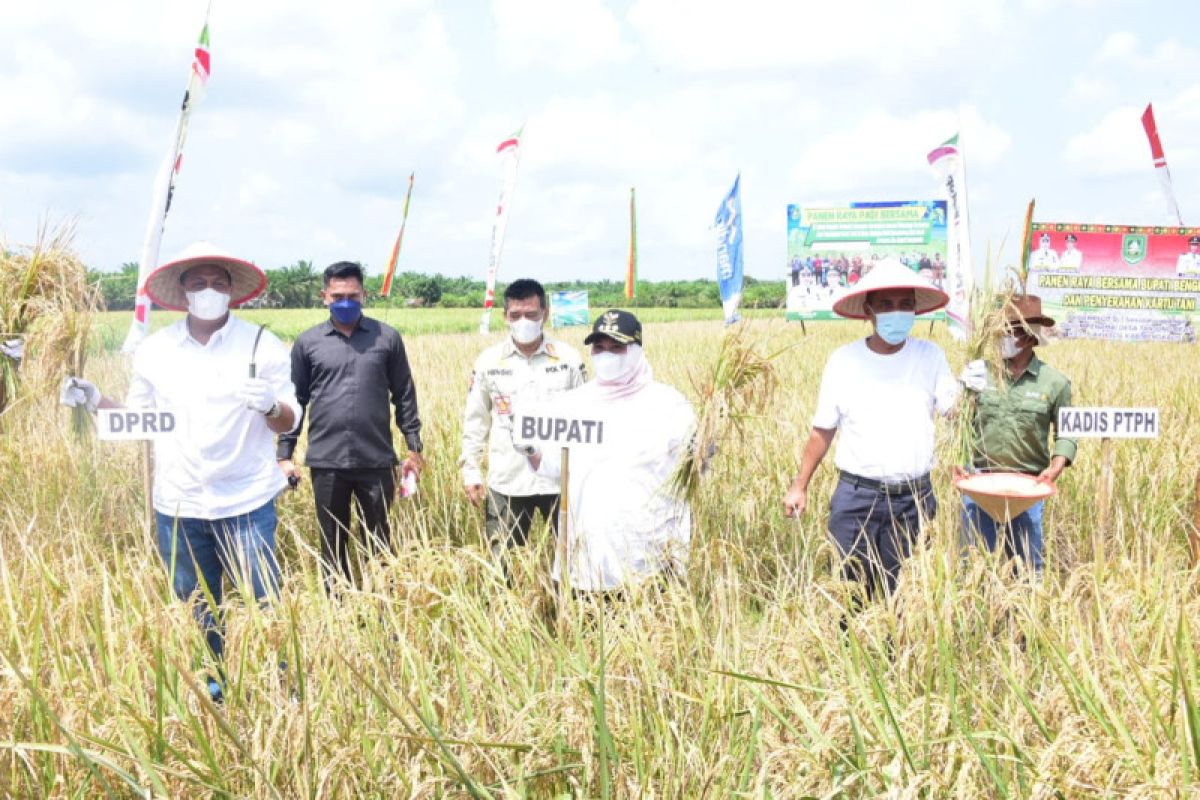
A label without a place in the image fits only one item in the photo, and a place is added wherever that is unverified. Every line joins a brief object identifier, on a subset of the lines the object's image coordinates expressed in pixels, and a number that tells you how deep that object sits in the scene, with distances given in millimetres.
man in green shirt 3498
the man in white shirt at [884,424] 3150
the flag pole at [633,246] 25953
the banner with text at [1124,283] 14445
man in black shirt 3672
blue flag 8109
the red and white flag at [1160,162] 14180
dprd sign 2717
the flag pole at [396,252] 13117
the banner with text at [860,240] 14359
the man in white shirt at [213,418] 2975
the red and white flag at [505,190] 14477
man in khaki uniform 3609
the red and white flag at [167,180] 4512
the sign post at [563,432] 2574
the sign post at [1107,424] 3135
